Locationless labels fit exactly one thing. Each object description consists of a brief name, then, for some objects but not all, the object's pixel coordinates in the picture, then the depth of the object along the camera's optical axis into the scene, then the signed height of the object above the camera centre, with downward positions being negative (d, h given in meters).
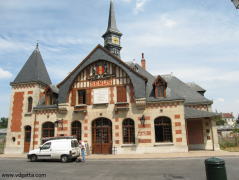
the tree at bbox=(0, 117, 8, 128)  84.56 +3.16
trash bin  5.43 -1.16
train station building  18.16 +1.61
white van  14.45 -1.59
